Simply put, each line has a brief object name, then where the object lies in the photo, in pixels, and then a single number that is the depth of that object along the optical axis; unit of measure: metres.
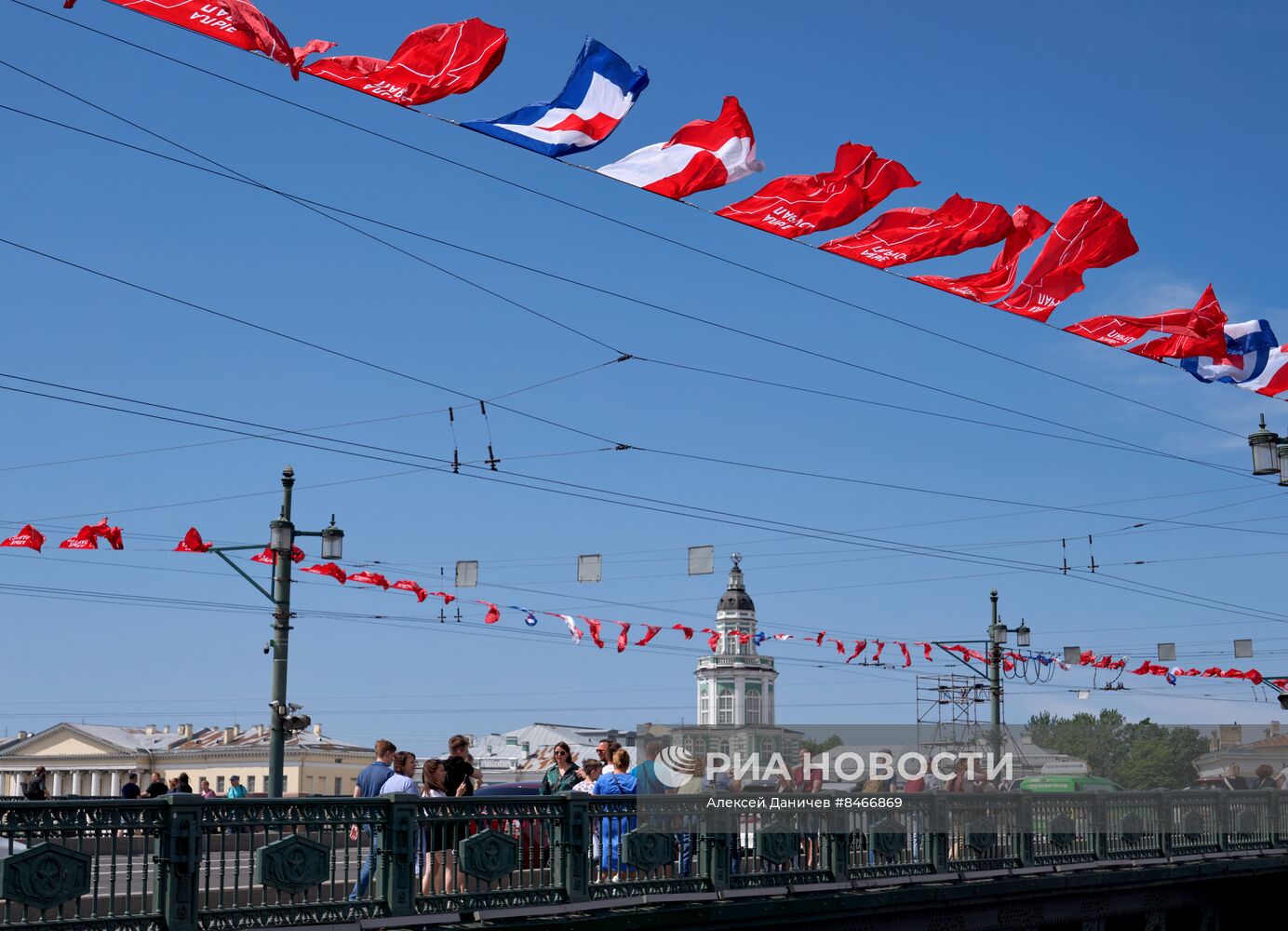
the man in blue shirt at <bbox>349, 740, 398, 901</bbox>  15.46
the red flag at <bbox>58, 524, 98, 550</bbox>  26.78
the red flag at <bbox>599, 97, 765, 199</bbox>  14.06
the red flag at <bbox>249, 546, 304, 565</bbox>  28.20
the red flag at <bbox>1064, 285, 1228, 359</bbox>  19.03
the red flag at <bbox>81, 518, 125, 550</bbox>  26.78
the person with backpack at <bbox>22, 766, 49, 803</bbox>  22.78
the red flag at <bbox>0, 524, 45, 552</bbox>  27.28
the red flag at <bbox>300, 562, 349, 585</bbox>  32.66
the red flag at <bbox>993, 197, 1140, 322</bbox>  17.30
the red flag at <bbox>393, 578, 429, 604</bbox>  34.91
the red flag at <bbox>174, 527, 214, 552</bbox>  28.23
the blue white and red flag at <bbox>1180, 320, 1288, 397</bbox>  20.45
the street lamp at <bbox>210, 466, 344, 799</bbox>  24.66
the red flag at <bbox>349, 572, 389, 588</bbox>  33.72
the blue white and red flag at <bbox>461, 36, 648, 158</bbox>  13.30
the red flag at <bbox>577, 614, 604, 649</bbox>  40.31
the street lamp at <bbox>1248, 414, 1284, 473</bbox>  23.23
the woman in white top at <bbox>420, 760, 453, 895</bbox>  13.62
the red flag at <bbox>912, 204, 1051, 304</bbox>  16.98
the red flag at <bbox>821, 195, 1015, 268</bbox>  16.02
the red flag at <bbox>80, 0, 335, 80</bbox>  11.19
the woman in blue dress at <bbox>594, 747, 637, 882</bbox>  15.14
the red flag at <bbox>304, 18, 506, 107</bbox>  12.43
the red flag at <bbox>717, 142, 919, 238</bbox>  15.09
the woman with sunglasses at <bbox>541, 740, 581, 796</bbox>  16.58
